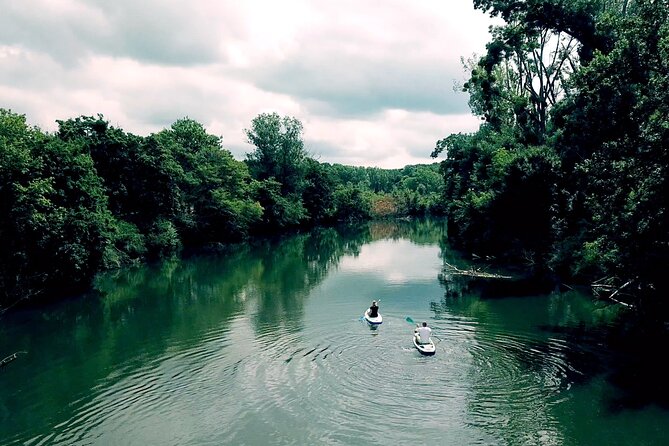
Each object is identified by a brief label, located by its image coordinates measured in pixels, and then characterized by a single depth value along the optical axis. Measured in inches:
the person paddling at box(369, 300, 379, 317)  994.7
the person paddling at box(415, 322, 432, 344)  808.9
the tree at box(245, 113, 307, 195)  3607.3
